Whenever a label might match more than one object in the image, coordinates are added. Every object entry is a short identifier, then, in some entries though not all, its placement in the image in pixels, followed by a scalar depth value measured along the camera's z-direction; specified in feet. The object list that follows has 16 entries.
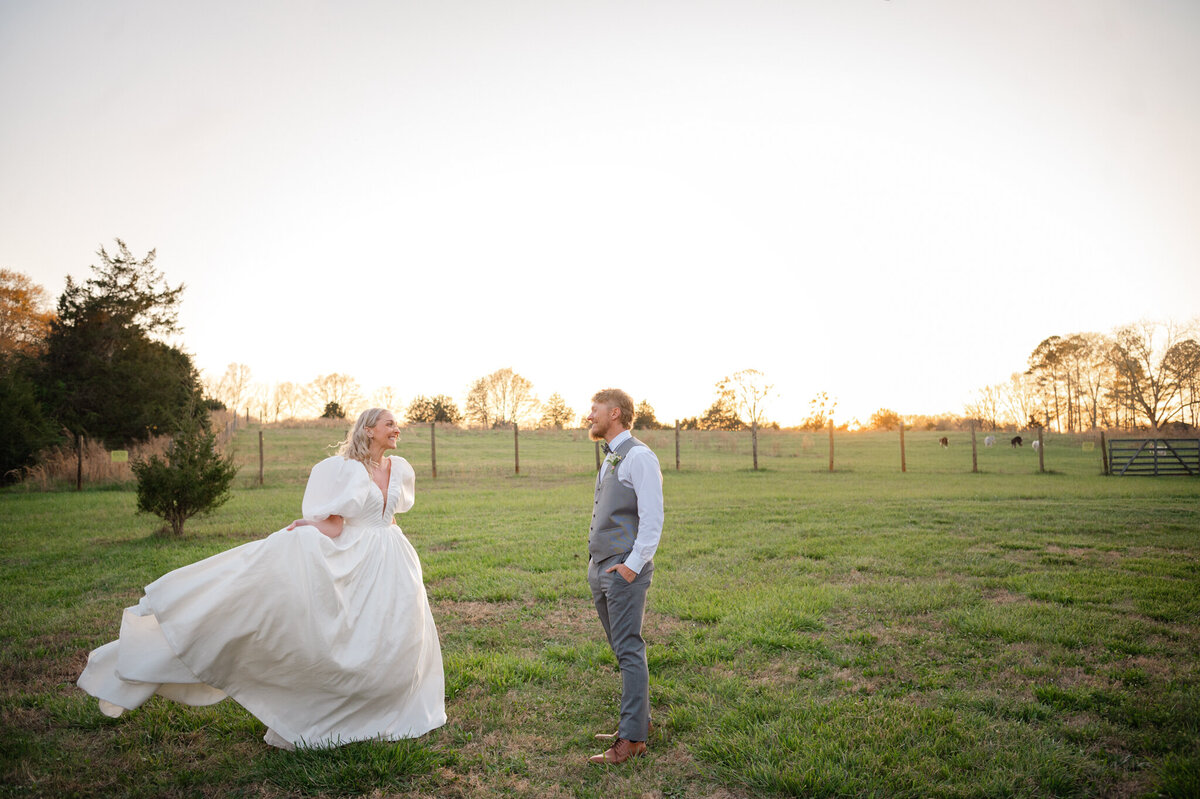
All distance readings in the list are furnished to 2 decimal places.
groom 12.91
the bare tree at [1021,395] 225.56
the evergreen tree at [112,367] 88.38
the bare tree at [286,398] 229.45
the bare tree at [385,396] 222.07
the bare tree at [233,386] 212.43
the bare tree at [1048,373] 212.02
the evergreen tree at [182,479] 38.37
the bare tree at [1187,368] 148.15
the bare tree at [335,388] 229.86
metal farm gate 77.05
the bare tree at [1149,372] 155.02
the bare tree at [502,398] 219.20
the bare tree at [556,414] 239.71
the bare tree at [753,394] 200.85
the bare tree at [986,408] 235.81
